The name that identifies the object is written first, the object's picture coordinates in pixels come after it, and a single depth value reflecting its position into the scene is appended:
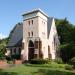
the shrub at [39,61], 16.78
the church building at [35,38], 18.95
